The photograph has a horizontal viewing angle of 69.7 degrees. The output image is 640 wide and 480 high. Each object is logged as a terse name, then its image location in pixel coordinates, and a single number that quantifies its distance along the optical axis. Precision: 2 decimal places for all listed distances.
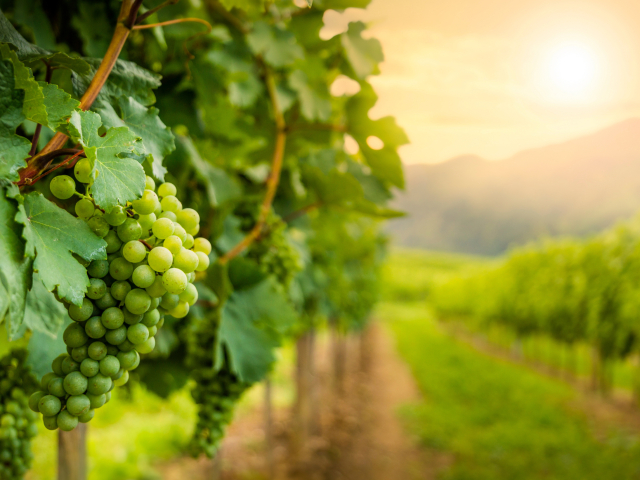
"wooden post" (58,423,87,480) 1.45
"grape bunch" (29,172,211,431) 0.74
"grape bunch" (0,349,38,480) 1.25
